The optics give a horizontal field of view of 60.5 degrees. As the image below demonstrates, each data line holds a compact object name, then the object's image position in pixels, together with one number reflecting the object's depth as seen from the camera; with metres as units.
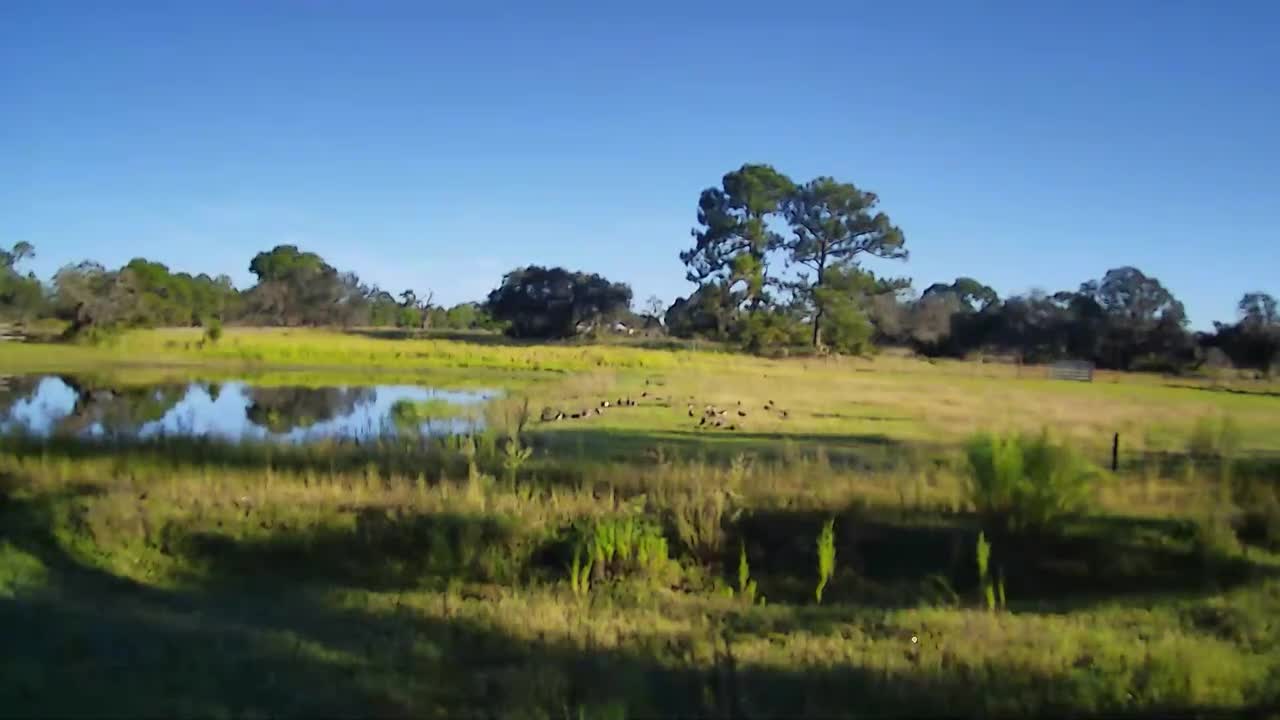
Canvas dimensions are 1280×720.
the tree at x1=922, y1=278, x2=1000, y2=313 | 123.12
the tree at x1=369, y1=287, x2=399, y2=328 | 128.00
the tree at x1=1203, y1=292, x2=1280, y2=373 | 61.12
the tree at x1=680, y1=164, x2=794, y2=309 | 78.75
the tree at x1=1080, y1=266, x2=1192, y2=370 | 66.19
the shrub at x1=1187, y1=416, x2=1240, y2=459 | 18.39
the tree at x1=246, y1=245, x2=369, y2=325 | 111.69
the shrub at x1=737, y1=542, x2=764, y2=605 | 10.23
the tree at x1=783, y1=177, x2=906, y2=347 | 77.88
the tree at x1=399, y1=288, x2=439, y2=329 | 125.56
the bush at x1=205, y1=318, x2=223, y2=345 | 56.47
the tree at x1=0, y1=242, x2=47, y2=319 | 61.19
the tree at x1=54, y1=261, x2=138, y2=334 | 55.69
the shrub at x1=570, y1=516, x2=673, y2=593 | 10.79
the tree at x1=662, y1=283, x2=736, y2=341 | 78.94
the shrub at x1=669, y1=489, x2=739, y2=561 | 11.73
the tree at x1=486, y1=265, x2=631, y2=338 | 88.75
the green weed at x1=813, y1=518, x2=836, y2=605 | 10.53
